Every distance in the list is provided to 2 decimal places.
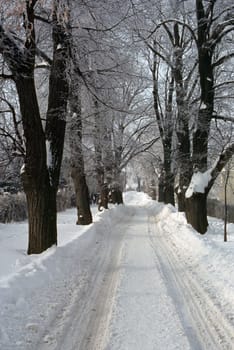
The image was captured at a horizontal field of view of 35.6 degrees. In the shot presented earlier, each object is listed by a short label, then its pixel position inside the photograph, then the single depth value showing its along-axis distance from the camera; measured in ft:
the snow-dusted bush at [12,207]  61.26
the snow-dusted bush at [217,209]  79.15
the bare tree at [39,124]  23.43
